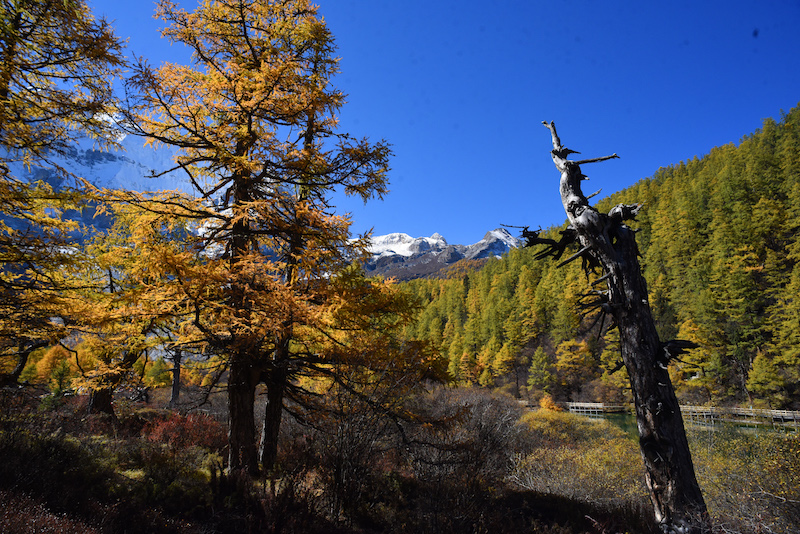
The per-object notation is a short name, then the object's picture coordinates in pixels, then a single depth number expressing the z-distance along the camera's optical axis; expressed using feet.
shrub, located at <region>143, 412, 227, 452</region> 33.04
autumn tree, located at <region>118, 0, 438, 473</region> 18.53
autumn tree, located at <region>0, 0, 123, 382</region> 18.28
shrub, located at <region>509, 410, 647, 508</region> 40.86
